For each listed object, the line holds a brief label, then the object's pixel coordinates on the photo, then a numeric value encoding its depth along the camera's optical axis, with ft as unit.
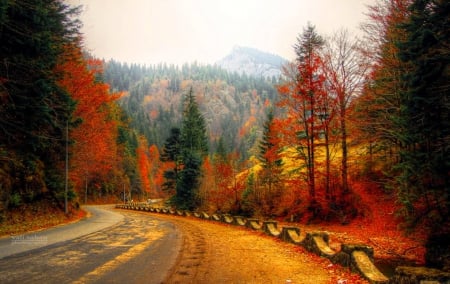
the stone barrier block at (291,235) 41.87
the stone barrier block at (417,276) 20.77
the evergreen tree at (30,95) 53.62
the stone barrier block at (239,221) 71.13
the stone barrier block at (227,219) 77.20
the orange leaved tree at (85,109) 87.66
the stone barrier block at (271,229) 49.95
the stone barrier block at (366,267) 22.90
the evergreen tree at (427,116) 38.31
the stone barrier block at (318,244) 32.88
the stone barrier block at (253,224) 61.54
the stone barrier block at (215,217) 86.50
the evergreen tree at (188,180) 137.90
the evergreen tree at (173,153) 172.76
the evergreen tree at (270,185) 91.15
